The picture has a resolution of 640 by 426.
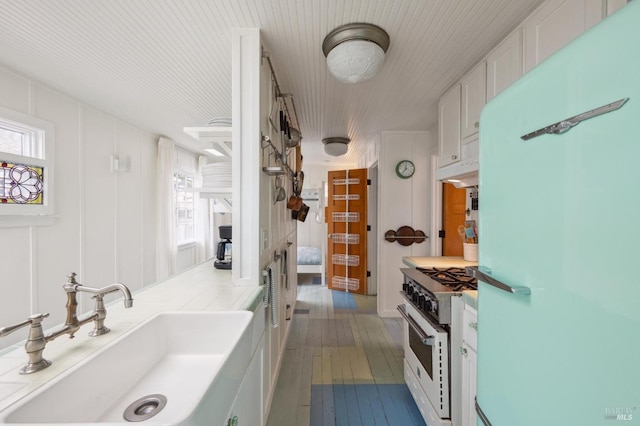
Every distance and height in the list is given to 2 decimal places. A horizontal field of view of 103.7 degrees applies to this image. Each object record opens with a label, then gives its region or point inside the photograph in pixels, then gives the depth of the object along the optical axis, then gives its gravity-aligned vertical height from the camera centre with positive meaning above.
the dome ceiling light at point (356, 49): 1.38 +0.91
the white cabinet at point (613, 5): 0.90 +0.75
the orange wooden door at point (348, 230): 4.20 -0.33
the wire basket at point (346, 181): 4.22 +0.50
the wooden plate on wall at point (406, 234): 3.20 -0.29
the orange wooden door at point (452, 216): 3.01 -0.06
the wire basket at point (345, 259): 4.24 -0.83
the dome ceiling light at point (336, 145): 3.63 +0.96
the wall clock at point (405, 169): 3.24 +0.54
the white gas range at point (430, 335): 1.34 -0.71
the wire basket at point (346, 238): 4.22 -0.47
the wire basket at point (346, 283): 4.23 -1.23
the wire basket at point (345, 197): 4.23 +0.24
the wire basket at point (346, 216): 4.22 -0.09
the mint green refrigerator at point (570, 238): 0.47 -0.06
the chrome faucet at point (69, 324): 0.66 -0.34
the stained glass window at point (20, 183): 1.90 +0.22
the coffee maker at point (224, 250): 1.90 -0.31
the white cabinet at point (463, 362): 1.19 -0.76
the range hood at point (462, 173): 1.65 +0.27
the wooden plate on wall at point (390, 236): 3.23 -0.32
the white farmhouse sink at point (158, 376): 0.59 -0.50
